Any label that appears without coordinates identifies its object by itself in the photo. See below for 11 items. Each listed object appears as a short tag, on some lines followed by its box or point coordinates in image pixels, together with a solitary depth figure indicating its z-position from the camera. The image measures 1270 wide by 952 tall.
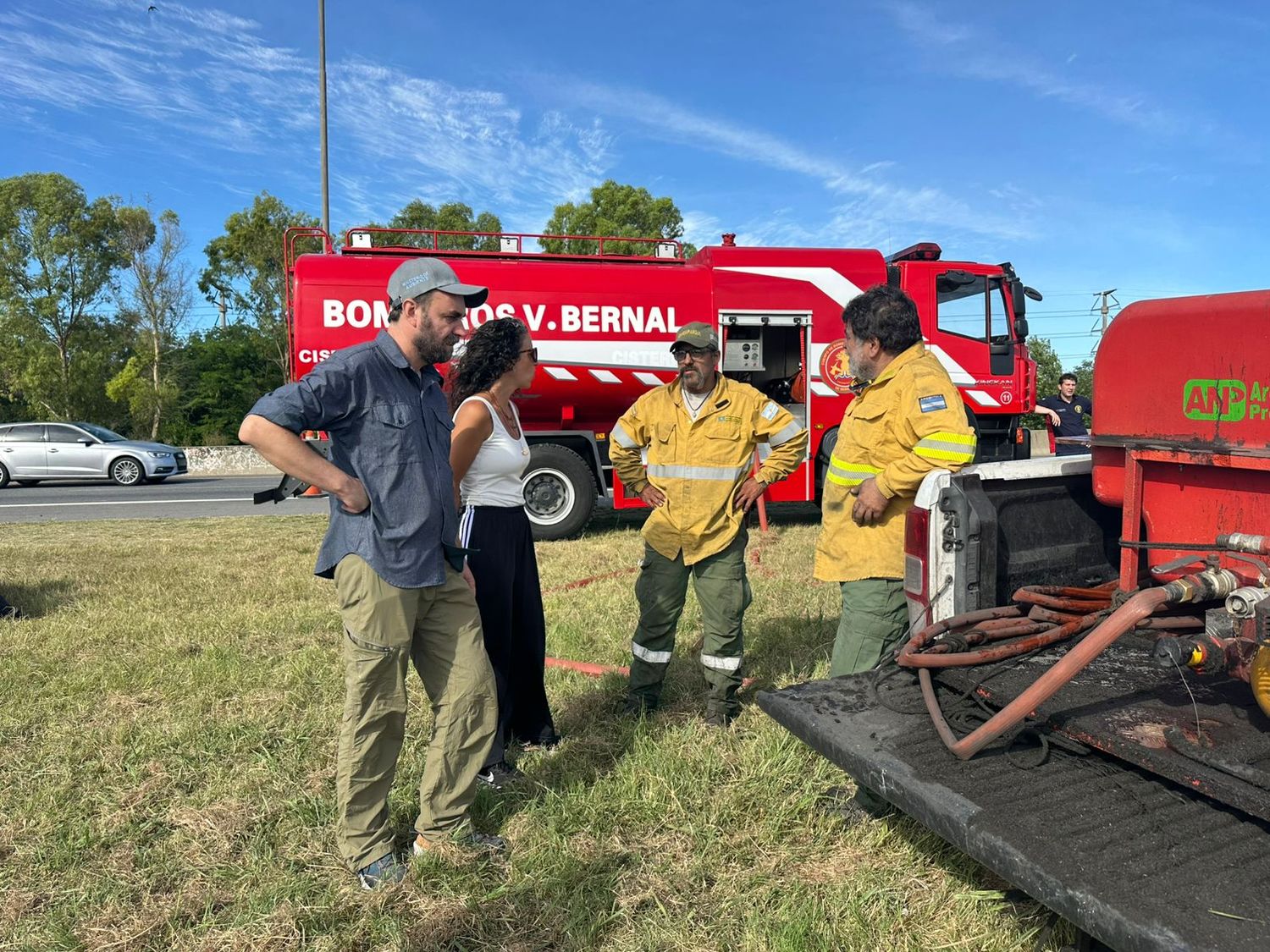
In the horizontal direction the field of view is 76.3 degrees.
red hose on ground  4.10
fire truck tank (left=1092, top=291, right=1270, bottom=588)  2.05
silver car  15.75
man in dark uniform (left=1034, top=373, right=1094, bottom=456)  9.34
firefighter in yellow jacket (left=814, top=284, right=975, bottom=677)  2.75
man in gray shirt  2.18
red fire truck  7.87
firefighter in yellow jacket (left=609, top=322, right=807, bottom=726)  3.45
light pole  17.73
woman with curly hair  2.98
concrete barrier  21.70
